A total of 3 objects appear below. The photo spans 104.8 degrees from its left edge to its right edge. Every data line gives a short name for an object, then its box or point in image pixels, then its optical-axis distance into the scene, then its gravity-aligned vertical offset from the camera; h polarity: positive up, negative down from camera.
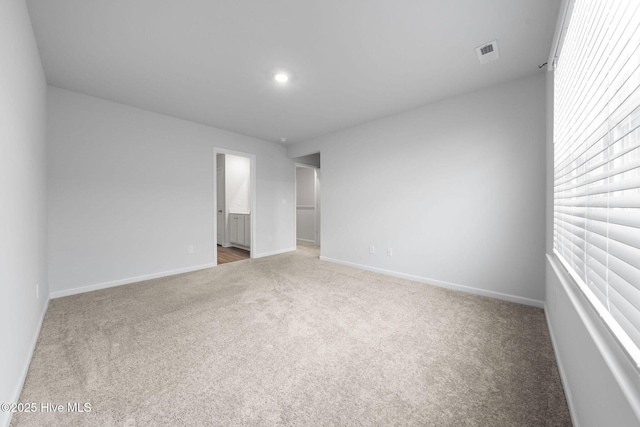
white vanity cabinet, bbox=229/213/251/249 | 5.65 -0.49
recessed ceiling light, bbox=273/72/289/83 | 2.50 +1.36
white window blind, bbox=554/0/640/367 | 0.67 +0.23
